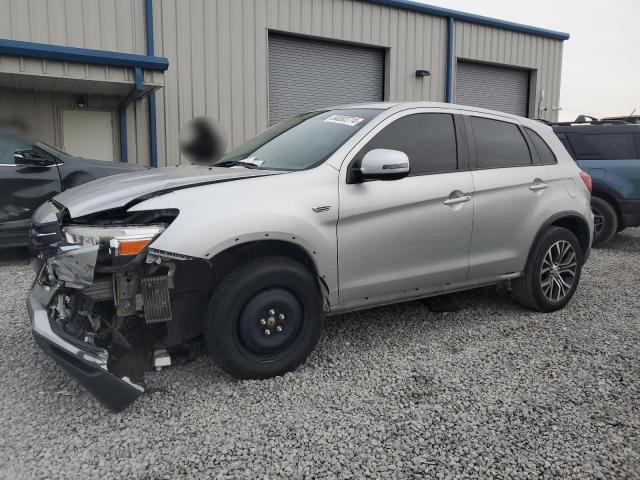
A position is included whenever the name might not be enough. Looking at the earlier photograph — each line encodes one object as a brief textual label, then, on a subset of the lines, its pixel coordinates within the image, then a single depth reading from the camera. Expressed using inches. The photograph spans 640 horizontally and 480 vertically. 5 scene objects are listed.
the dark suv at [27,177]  231.0
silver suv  107.1
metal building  337.4
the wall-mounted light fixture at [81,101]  376.8
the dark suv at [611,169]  306.8
